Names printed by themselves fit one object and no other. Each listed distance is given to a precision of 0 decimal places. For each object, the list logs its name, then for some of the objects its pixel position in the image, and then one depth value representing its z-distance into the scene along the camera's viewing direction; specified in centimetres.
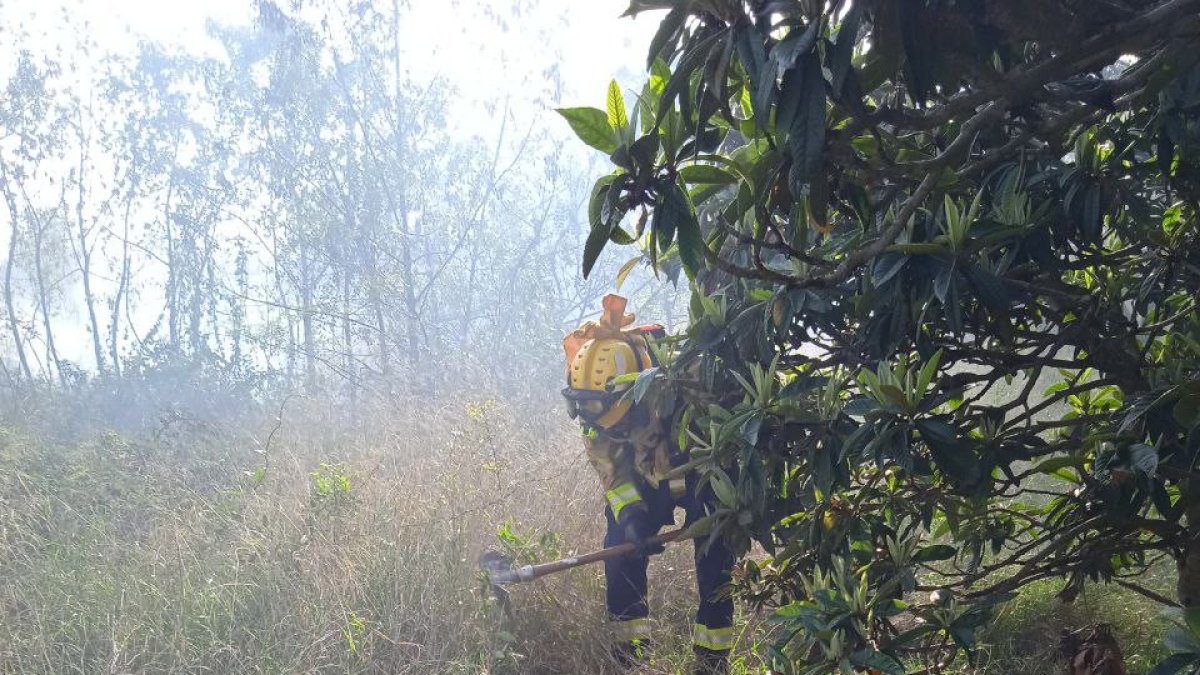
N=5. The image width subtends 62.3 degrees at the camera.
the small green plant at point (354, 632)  380
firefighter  379
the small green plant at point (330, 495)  470
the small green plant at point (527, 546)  415
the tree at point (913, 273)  143
